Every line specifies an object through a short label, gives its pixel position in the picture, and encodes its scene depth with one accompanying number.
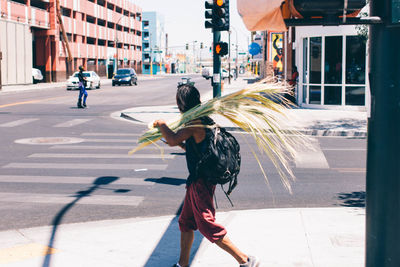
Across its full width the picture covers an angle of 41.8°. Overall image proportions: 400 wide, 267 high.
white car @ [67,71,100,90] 42.42
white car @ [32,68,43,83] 56.32
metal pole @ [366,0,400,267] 3.14
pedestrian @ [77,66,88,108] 22.62
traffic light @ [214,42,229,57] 17.12
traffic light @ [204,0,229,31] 16.25
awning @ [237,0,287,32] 3.53
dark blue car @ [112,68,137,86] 51.47
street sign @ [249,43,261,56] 39.84
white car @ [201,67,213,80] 84.04
